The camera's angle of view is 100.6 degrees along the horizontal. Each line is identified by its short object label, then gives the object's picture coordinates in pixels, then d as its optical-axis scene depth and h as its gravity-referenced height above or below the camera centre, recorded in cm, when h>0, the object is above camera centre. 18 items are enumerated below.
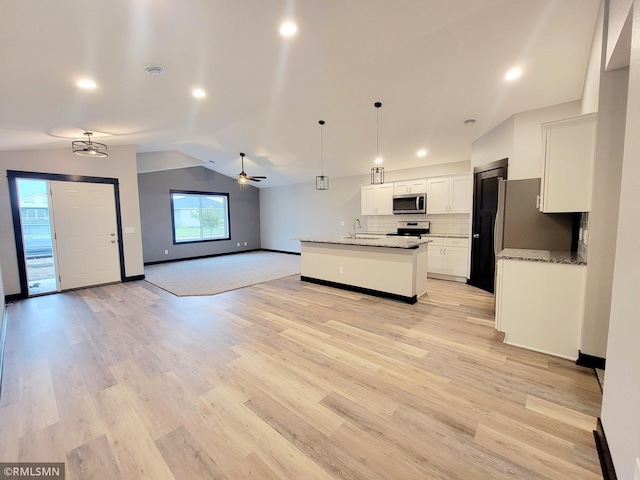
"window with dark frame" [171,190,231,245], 822 +12
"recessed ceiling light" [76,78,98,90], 259 +137
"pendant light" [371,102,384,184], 394 +75
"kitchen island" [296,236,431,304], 400 -79
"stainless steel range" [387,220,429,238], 596 -25
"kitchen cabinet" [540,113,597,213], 223 +47
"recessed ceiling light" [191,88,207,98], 325 +159
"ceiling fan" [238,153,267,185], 606 +94
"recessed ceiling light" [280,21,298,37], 220 +161
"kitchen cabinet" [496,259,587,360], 236 -83
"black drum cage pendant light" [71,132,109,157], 386 +108
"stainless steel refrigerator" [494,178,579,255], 297 -6
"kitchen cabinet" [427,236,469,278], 516 -77
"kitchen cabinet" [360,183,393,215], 627 +47
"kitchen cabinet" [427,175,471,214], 518 +47
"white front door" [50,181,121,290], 481 -24
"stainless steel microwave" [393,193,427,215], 568 +33
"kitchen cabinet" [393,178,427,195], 575 +70
